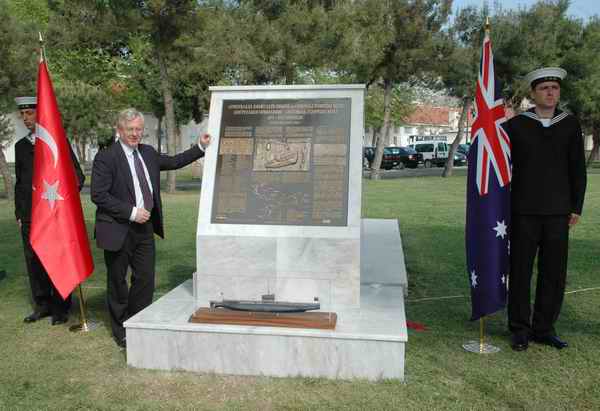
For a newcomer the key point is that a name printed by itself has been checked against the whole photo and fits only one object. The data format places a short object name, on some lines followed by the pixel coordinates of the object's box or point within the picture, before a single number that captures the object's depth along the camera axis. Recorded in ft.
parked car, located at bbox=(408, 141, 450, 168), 150.30
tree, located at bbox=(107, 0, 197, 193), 59.77
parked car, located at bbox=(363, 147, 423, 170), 138.82
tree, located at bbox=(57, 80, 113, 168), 71.92
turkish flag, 16.90
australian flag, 15.06
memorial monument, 14.94
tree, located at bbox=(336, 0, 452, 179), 74.59
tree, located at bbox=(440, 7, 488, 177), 84.64
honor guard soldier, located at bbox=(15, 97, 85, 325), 18.26
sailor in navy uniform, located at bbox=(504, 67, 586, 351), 14.78
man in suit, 15.21
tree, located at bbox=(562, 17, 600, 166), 100.32
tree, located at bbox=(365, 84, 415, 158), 181.07
